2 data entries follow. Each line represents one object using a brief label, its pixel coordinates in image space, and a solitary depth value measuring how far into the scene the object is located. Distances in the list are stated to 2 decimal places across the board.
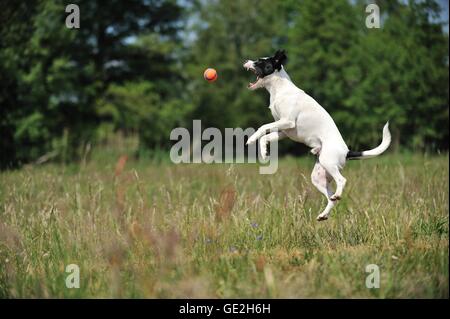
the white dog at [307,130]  10.20
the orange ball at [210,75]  11.41
